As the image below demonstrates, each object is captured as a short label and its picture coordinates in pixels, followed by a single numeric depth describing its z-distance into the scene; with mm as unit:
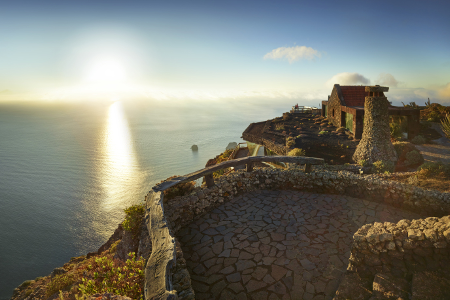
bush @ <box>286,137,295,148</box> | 18395
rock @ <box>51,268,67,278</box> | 10218
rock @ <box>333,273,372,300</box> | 3375
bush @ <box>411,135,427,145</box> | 18266
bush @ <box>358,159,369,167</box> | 12508
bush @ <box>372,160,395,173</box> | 11875
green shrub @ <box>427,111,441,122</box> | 24266
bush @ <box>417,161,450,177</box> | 8477
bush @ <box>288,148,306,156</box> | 15470
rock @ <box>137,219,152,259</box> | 4297
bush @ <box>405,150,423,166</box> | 12938
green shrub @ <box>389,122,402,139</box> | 19125
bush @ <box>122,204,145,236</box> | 6379
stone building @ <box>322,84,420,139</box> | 20062
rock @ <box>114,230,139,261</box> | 6154
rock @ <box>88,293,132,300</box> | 2664
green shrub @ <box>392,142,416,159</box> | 13730
